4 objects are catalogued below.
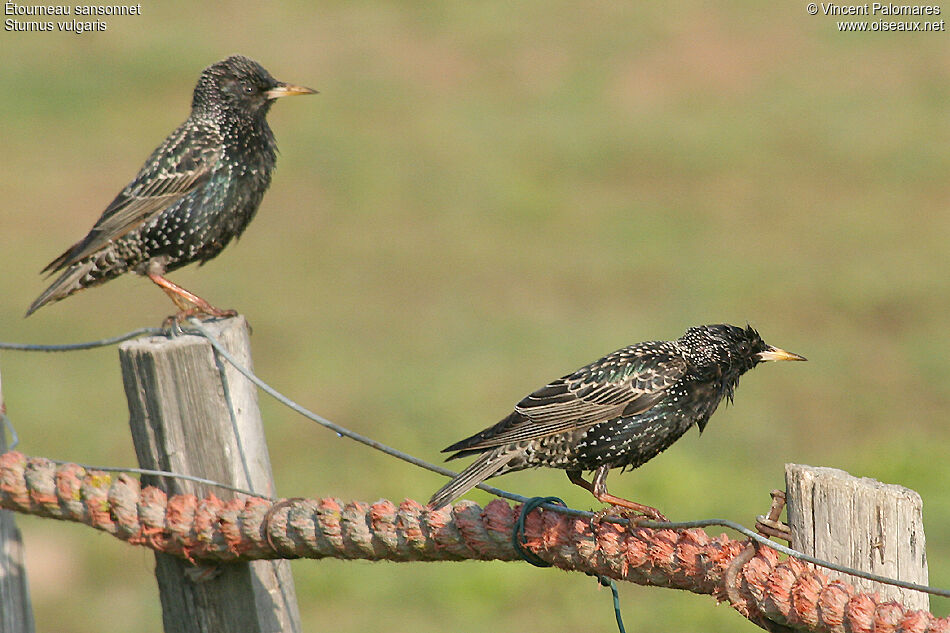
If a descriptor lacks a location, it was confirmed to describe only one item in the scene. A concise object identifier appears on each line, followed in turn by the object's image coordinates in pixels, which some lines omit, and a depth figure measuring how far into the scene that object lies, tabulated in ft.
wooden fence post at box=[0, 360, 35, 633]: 25.80
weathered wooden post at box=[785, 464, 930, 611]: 16.40
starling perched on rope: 24.53
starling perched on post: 33.30
